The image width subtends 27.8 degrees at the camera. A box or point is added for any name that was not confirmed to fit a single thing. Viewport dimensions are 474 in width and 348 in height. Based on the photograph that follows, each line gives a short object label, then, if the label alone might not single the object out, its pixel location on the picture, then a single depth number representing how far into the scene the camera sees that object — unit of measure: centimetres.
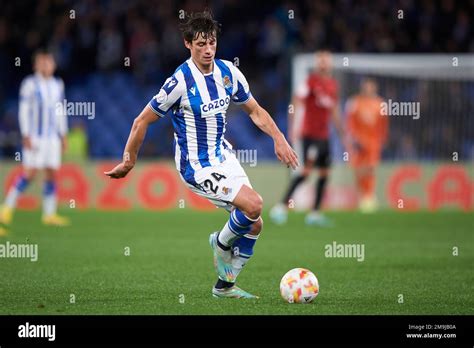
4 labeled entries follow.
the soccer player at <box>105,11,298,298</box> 778
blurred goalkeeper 1997
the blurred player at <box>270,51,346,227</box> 1628
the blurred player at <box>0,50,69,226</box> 1545
